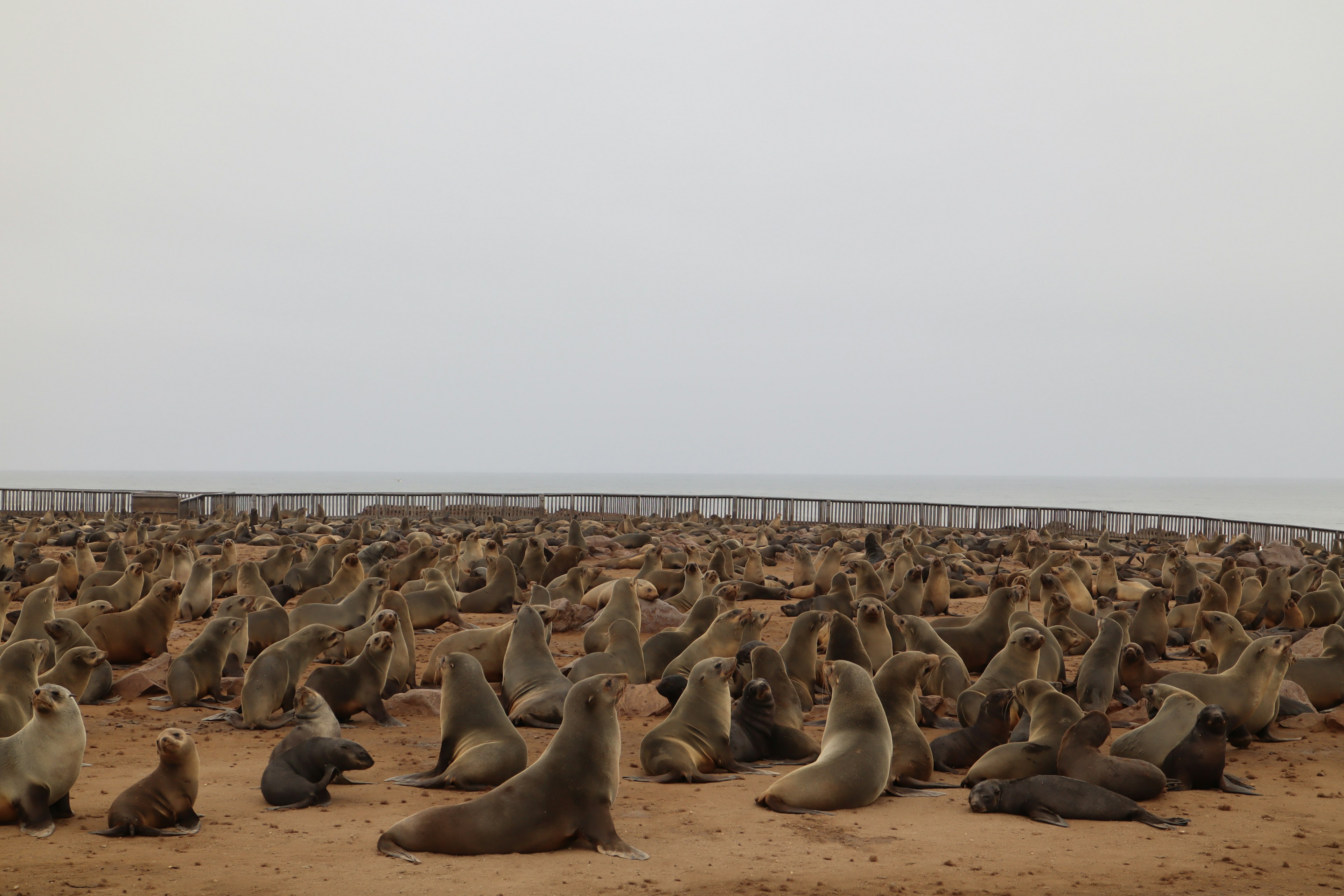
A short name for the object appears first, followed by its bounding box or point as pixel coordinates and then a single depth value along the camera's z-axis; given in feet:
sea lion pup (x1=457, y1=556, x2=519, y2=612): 45.60
